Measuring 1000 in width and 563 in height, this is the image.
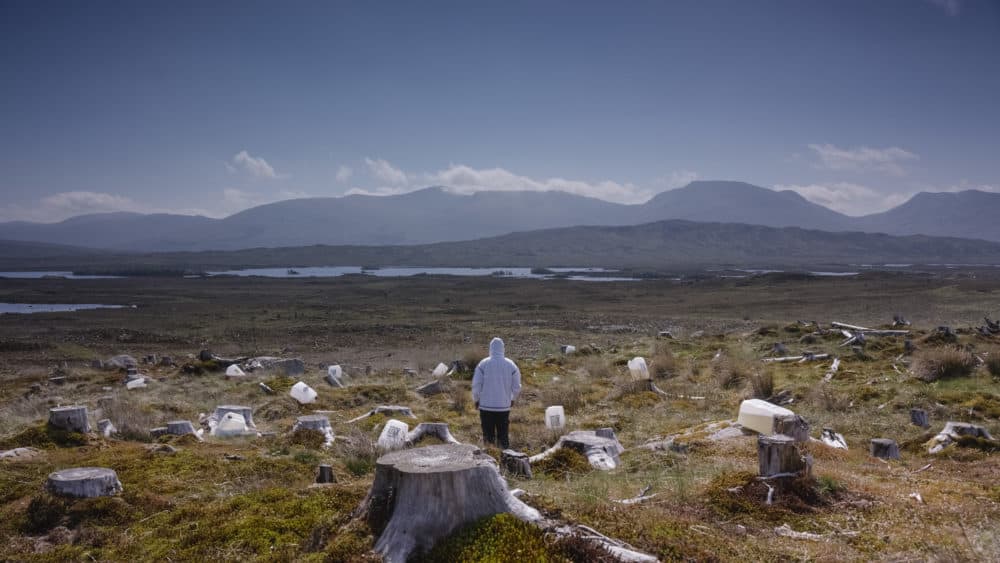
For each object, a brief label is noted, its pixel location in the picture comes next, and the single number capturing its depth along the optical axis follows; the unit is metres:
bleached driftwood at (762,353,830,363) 16.94
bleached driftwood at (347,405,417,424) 11.66
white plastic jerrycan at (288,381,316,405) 13.43
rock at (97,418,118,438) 9.31
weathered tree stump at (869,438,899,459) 8.20
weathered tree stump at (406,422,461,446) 8.73
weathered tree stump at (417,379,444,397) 15.35
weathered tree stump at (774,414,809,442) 7.61
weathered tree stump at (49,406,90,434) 8.23
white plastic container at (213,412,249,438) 9.97
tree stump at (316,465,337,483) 6.14
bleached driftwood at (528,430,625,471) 7.60
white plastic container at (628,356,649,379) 16.16
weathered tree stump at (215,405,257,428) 10.73
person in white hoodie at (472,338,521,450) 8.70
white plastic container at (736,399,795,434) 8.70
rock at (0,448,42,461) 7.15
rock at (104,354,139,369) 20.34
